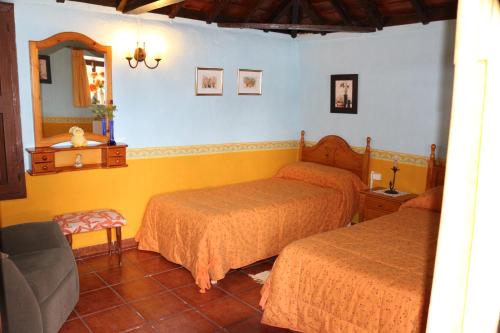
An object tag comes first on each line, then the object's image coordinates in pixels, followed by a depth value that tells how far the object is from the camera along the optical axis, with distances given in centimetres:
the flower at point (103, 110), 454
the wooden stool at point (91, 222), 405
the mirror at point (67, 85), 417
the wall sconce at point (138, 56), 468
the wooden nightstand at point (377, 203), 471
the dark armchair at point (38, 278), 267
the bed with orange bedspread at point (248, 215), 410
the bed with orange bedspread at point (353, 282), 257
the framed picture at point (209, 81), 529
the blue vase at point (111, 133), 461
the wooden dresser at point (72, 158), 415
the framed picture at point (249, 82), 570
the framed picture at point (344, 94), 557
